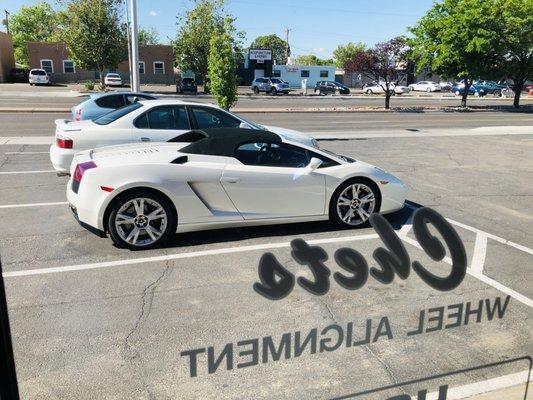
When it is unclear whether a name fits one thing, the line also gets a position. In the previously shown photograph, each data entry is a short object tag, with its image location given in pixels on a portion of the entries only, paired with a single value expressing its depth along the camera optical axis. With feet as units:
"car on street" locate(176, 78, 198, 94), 142.31
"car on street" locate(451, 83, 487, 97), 183.93
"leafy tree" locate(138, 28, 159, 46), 287.69
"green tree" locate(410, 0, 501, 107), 100.83
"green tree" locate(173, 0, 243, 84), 138.82
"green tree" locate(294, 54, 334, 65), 382.44
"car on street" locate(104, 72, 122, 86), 162.05
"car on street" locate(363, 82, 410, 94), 180.75
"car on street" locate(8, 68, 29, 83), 193.06
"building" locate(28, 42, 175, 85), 186.80
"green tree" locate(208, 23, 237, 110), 55.06
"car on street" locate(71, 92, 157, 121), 42.06
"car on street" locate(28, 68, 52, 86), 163.22
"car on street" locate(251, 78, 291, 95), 157.38
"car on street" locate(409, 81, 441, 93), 212.84
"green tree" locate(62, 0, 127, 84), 120.37
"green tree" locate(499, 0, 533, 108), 102.73
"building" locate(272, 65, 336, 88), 221.25
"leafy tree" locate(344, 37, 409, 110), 101.04
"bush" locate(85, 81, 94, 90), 138.62
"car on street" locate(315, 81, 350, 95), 168.86
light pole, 65.00
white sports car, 17.94
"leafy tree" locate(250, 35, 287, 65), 411.75
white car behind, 28.04
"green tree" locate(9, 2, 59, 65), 274.16
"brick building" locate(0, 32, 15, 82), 188.98
